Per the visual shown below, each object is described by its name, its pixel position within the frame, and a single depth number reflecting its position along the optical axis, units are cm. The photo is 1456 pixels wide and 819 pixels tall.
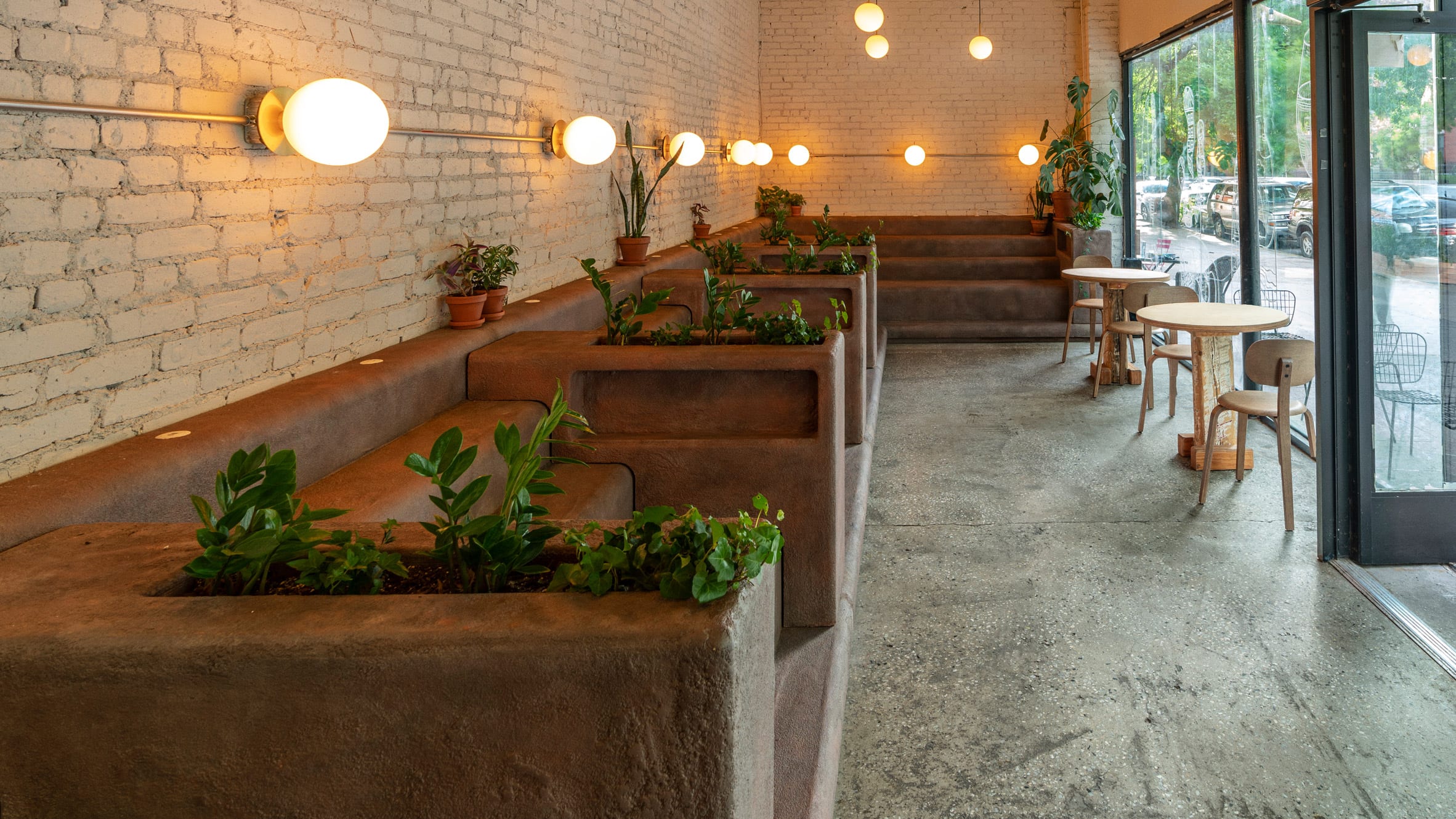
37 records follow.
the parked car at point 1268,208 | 586
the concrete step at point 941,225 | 1135
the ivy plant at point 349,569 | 145
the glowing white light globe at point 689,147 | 706
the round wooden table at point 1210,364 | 503
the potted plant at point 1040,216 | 1091
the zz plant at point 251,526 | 145
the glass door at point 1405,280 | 375
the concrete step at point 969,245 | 1059
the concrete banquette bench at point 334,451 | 204
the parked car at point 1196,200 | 724
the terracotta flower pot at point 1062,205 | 1047
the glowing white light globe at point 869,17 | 880
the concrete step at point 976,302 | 963
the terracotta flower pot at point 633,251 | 640
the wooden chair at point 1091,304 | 787
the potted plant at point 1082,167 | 979
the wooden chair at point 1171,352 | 591
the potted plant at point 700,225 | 830
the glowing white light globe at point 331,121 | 269
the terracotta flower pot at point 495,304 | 411
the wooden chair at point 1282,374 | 432
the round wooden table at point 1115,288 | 704
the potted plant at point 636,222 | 641
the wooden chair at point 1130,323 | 686
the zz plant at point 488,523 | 147
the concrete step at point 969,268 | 1022
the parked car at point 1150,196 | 880
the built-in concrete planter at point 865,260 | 666
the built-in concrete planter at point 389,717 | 122
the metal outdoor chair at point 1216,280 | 686
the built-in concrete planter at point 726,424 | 314
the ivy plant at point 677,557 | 131
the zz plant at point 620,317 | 354
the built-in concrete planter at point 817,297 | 516
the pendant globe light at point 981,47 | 1013
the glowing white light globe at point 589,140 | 485
